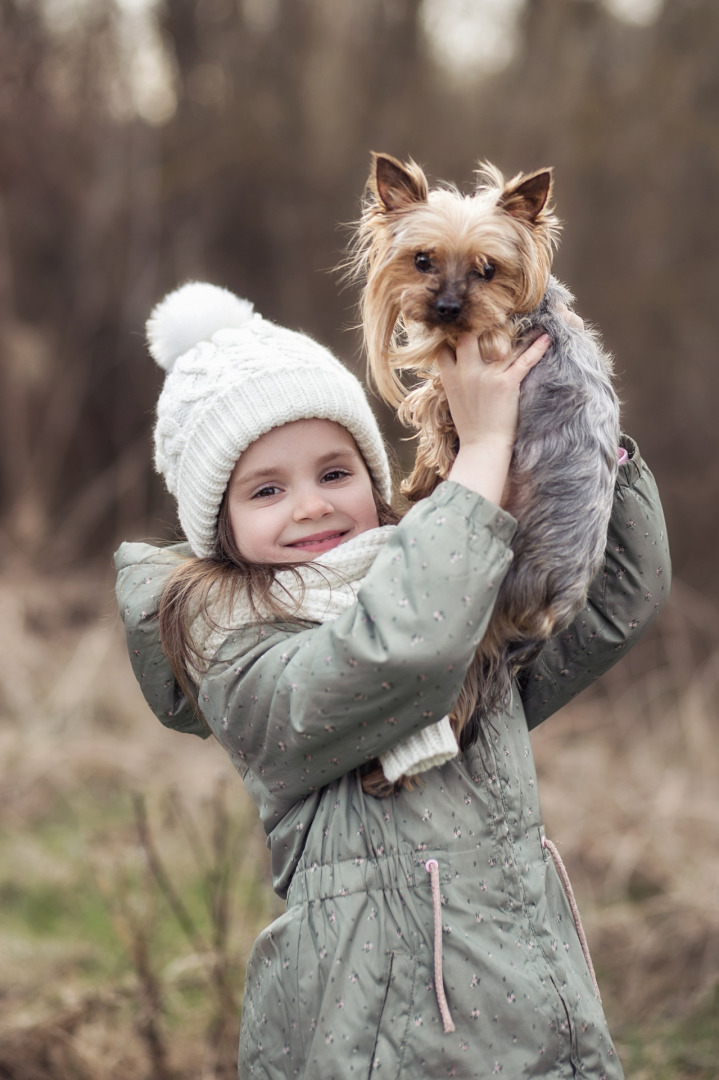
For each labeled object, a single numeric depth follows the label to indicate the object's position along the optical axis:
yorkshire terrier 2.76
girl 2.75
